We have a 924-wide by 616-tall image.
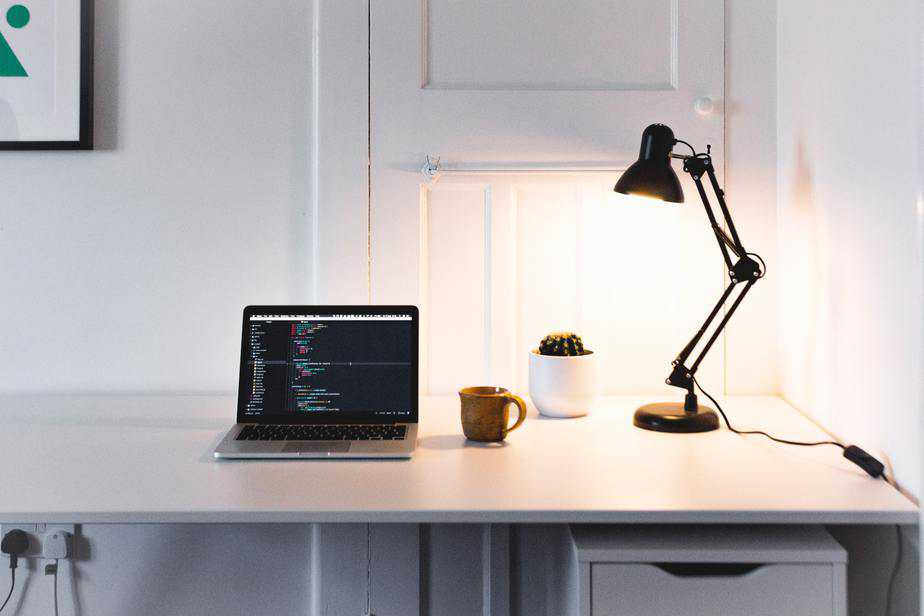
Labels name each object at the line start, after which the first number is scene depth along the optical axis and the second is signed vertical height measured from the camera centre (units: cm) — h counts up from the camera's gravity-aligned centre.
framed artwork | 162 +46
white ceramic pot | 146 -14
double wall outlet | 165 -48
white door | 163 +26
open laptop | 141 -12
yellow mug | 130 -18
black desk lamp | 136 +12
